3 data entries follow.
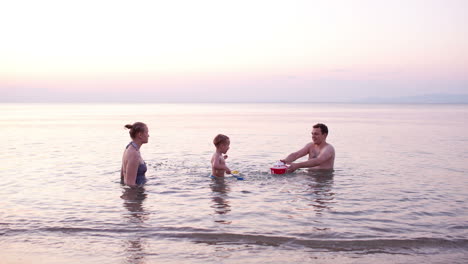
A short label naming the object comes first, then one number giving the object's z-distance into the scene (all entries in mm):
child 12062
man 14070
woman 10156
